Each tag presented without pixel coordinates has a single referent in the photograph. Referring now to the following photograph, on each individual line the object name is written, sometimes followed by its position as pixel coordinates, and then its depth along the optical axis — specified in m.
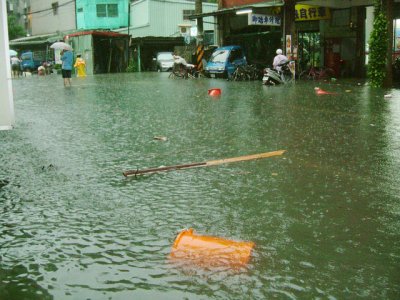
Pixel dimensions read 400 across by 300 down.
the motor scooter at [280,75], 19.95
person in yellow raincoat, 32.41
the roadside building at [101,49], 37.16
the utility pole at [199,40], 29.31
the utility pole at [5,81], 4.49
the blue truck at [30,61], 43.84
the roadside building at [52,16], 47.03
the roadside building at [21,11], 57.59
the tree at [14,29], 56.84
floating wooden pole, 5.30
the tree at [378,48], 17.16
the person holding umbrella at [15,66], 31.77
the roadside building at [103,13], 43.67
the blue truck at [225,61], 25.62
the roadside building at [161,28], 39.66
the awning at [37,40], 45.14
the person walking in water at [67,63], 19.83
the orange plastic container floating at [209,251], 2.99
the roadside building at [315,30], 23.52
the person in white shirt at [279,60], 21.25
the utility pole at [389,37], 17.20
